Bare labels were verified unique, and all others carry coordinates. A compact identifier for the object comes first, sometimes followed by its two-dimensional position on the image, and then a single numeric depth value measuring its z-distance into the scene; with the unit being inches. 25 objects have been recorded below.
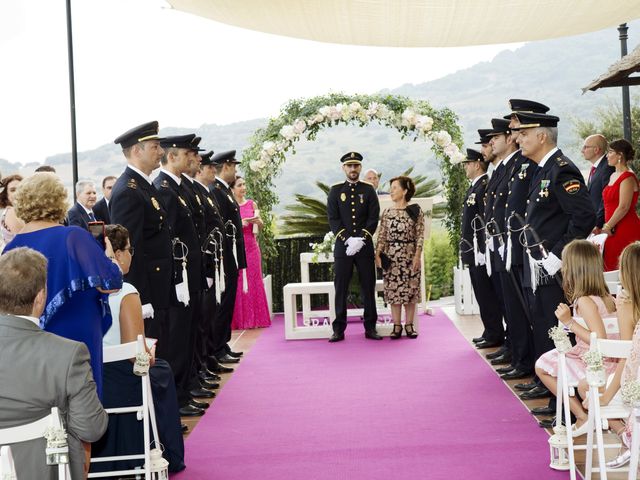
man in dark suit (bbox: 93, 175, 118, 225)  305.4
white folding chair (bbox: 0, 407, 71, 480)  97.0
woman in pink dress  380.8
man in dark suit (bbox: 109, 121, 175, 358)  195.5
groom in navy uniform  340.5
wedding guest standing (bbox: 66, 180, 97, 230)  293.4
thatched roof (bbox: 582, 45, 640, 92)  258.2
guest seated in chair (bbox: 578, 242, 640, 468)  141.1
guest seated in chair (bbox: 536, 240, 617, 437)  167.3
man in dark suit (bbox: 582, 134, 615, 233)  301.9
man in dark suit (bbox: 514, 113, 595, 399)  197.9
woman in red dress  275.9
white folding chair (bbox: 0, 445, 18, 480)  84.4
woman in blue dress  133.4
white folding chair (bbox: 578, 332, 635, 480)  127.1
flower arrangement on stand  378.3
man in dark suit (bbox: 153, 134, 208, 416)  226.1
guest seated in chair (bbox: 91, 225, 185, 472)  163.6
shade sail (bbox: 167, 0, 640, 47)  306.2
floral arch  400.8
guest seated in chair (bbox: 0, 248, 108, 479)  102.6
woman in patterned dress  336.8
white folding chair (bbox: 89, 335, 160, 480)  151.4
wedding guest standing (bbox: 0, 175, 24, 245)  219.8
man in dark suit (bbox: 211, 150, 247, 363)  298.4
